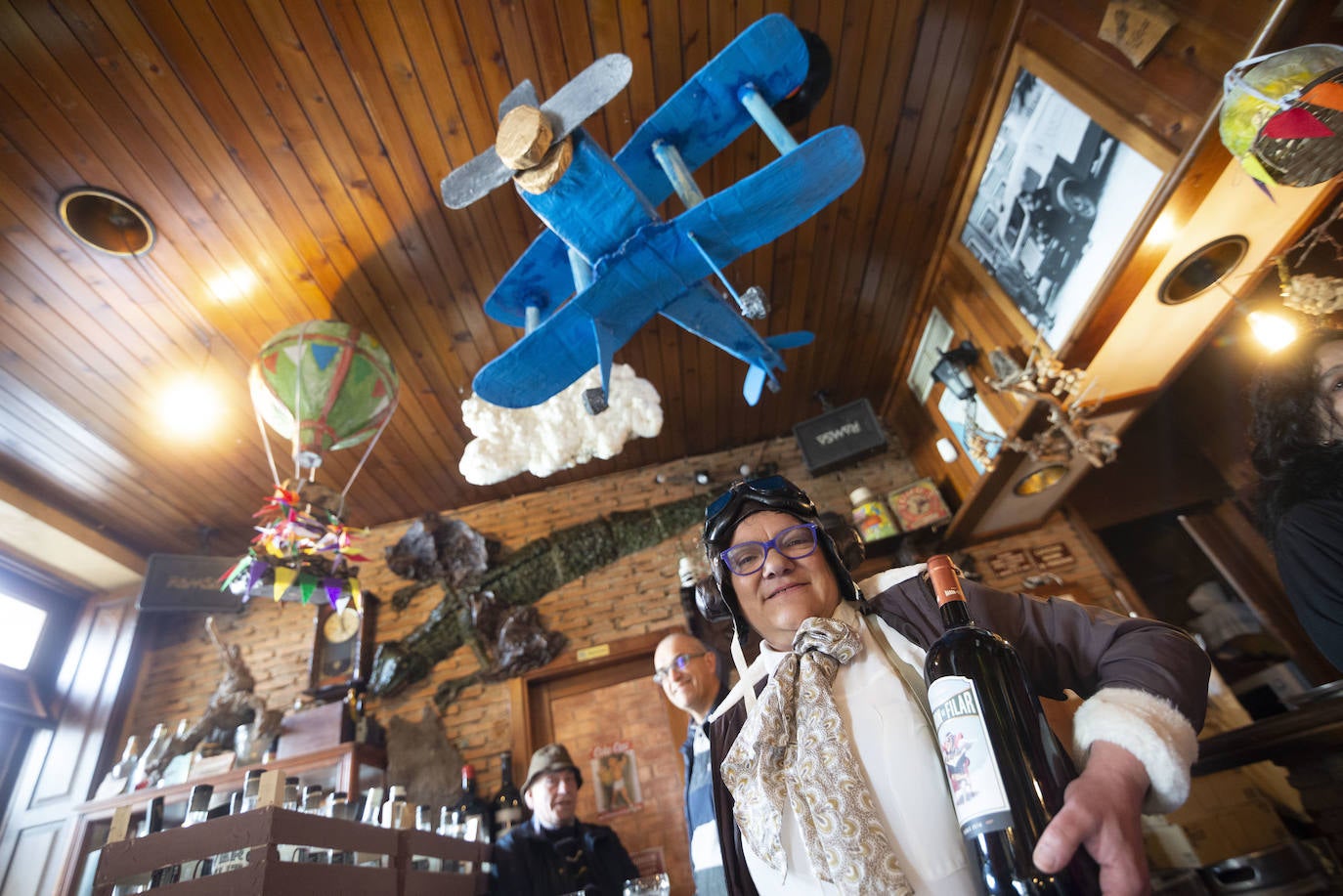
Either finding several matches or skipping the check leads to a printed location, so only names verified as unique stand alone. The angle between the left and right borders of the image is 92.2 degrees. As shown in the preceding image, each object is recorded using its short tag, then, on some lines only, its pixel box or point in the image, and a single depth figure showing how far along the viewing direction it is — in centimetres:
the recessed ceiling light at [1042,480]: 409
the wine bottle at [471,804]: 375
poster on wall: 404
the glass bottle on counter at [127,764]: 377
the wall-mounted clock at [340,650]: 438
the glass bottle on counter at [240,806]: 143
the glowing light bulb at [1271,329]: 223
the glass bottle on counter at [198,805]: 157
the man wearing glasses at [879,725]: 79
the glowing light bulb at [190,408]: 374
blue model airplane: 203
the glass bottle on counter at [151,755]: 372
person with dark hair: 151
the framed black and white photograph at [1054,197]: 270
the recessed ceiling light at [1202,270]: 276
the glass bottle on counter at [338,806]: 208
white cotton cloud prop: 341
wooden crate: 133
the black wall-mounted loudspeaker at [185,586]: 440
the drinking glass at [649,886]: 196
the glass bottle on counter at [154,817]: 161
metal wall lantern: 391
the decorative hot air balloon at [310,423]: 310
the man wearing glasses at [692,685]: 202
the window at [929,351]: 430
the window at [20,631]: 422
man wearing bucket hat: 296
